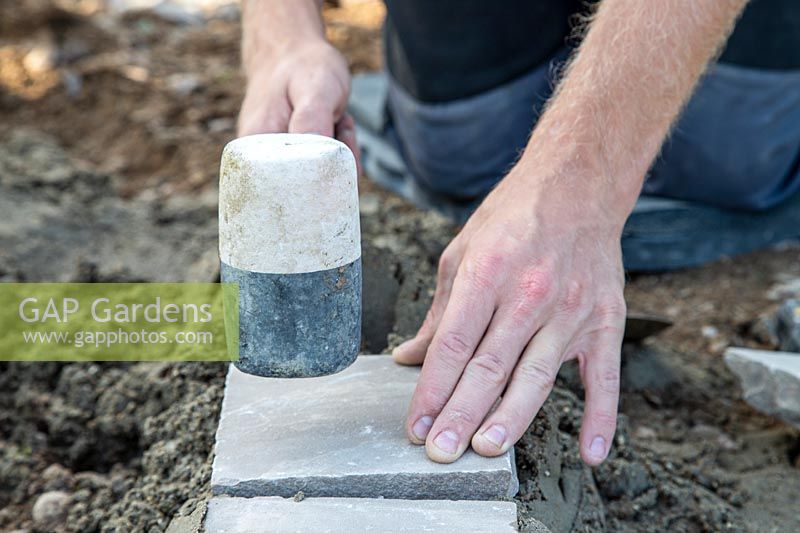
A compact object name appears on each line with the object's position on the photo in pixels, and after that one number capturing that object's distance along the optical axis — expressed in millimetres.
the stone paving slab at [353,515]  1604
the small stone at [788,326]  2678
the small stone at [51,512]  2096
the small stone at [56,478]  2205
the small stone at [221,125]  4391
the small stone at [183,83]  4766
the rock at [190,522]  1649
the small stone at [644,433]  2457
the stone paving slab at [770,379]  2302
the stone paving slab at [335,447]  1702
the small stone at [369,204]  3543
